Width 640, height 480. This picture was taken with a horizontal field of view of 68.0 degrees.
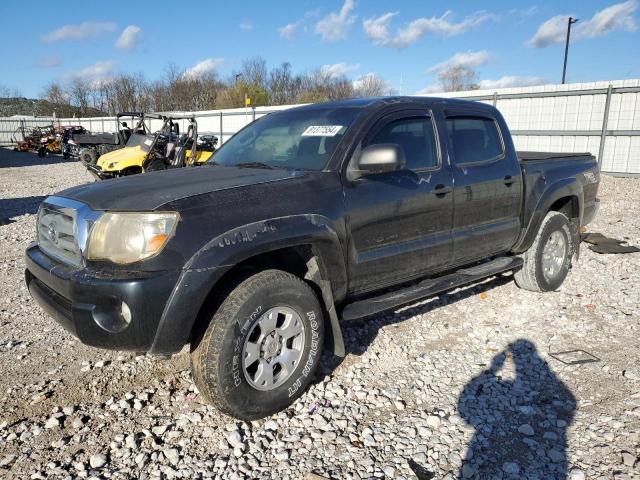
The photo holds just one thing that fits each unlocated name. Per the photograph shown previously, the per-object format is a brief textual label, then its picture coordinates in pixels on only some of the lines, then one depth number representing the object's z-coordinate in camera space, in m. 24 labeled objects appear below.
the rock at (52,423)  2.79
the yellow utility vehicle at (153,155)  11.46
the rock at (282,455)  2.55
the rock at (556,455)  2.52
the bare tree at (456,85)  53.29
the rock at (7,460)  2.47
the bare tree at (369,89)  51.62
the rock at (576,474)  2.37
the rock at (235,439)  2.64
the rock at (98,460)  2.48
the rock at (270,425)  2.81
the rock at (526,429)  2.77
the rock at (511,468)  2.43
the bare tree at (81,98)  61.44
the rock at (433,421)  2.82
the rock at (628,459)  2.46
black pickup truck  2.46
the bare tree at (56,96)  64.44
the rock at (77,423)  2.79
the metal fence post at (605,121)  13.27
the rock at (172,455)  2.52
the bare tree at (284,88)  52.62
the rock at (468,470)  2.41
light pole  36.25
